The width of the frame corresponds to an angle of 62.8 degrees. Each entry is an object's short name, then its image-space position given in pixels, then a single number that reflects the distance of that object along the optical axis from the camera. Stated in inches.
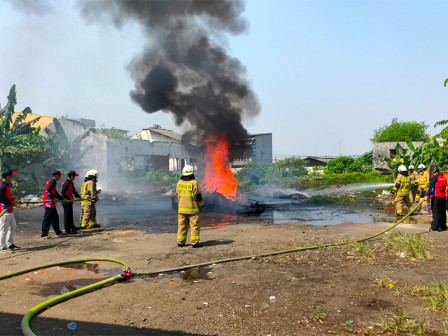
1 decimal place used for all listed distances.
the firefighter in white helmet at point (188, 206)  303.3
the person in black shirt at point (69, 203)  400.5
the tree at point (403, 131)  1803.6
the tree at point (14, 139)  805.2
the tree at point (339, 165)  1614.2
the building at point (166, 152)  1513.3
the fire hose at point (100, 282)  160.1
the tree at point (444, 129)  474.3
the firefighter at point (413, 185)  653.6
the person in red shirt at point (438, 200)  374.6
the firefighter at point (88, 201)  431.2
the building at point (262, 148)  2022.6
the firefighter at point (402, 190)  489.1
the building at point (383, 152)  1246.3
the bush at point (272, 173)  1218.6
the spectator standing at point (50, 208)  367.6
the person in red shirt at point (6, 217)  305.4
